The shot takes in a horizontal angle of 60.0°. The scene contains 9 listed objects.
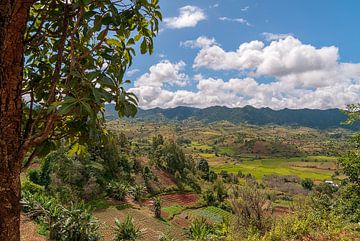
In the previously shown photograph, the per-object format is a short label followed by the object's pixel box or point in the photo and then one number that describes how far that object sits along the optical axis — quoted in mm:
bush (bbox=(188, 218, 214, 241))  14952
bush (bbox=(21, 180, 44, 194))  24805
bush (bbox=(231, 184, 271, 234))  14229
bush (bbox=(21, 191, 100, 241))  16844
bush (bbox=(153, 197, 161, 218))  34625
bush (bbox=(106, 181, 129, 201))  37094
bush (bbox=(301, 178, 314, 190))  68675
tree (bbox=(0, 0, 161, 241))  1789
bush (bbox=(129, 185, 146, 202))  39812
